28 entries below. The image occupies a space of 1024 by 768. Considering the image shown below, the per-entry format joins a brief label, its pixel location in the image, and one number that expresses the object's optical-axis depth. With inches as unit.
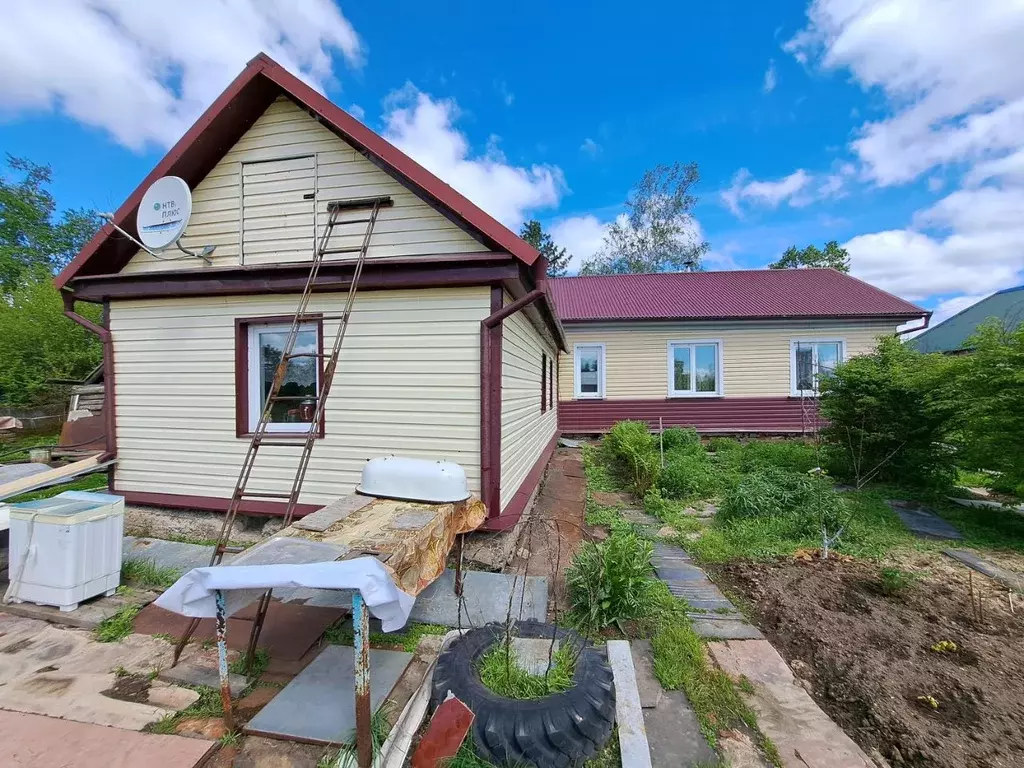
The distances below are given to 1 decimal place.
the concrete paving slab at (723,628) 135.0
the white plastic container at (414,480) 148.7
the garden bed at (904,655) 94.5
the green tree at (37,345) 506.1
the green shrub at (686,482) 300.7
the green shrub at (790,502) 220.5
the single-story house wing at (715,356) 505.4
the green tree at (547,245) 1663.4
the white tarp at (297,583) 78.8
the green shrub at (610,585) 137.9
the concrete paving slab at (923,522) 221.6
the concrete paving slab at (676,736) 89.2
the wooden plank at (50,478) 163.9
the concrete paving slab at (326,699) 88.9
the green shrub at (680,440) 441.4
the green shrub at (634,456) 309.0
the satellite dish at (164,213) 178.7
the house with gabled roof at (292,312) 177.0
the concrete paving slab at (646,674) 106.4
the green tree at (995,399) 203.9
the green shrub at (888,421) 280.4
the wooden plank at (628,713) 86.8
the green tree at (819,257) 1547.7
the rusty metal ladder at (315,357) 127.6
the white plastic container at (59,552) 136.9
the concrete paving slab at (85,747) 81.0
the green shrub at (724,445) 442.0
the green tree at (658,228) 1136.2
